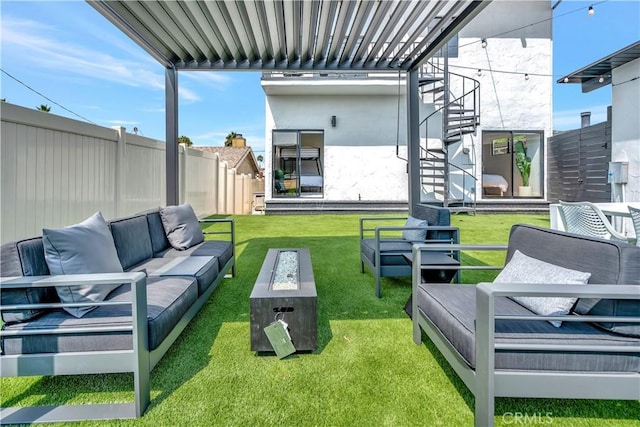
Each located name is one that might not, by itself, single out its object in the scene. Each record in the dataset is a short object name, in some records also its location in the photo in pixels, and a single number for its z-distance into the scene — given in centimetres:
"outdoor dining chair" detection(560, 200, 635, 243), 343
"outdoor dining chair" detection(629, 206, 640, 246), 308
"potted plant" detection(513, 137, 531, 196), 991
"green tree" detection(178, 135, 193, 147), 3161
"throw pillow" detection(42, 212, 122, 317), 177
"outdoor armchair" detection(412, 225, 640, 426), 134
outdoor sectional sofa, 156
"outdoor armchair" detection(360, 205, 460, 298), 324
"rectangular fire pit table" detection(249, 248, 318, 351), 209
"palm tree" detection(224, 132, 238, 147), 3503
